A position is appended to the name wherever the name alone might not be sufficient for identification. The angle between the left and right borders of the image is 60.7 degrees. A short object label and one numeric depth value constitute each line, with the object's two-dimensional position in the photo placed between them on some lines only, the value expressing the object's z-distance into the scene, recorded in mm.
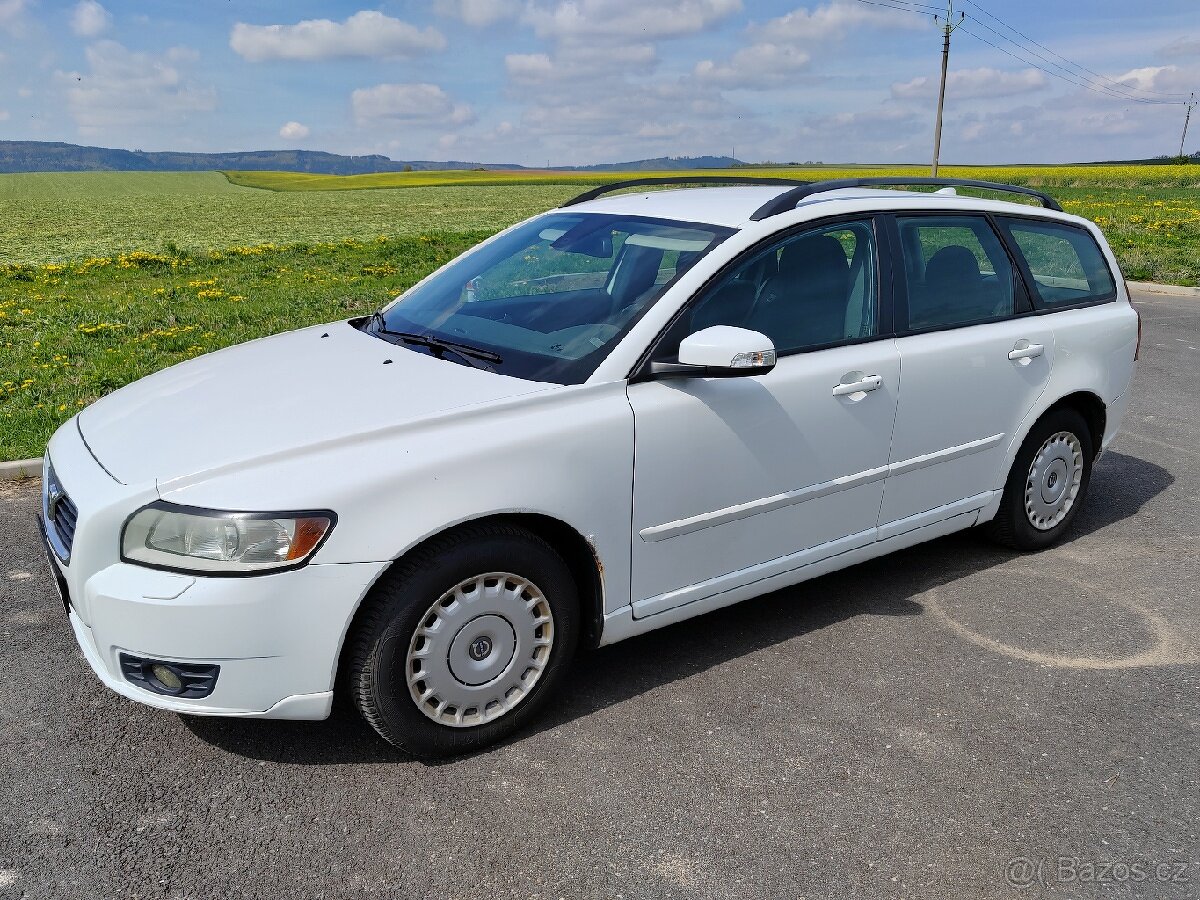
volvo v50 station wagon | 2750
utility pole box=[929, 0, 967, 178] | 38116
